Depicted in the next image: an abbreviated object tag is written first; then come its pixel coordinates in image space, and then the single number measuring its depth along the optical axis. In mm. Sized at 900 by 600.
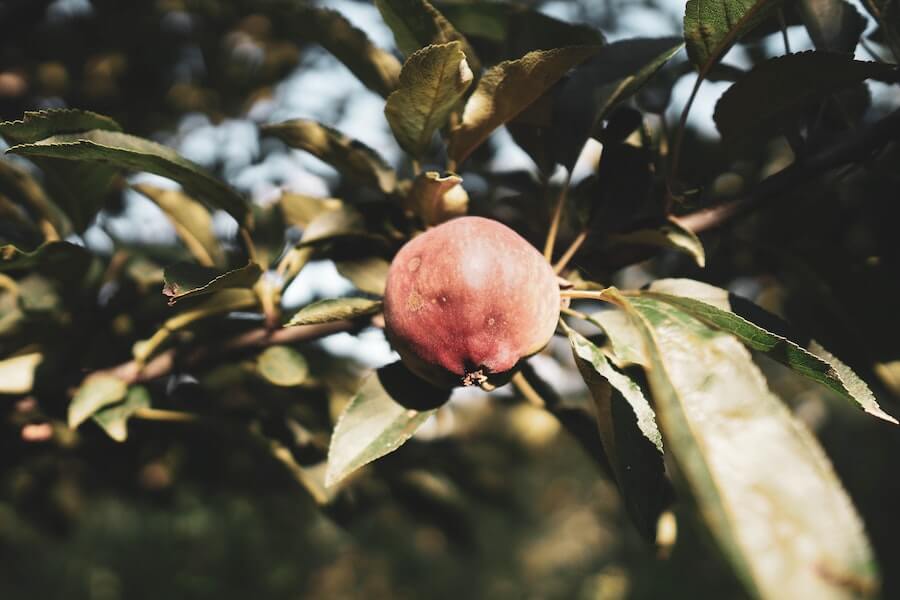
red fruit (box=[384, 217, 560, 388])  295
